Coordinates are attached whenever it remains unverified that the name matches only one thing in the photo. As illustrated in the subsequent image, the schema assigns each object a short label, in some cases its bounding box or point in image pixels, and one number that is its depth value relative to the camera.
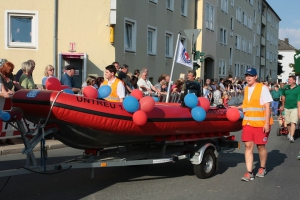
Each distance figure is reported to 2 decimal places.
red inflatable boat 5.83
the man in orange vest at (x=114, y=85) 7.61
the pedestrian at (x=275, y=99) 25.50
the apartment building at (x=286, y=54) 118.12
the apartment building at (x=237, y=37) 35.28
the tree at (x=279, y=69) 87.29
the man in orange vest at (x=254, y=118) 7.73
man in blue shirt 11.13
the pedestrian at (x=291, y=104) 13.80
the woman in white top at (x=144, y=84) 14.38
